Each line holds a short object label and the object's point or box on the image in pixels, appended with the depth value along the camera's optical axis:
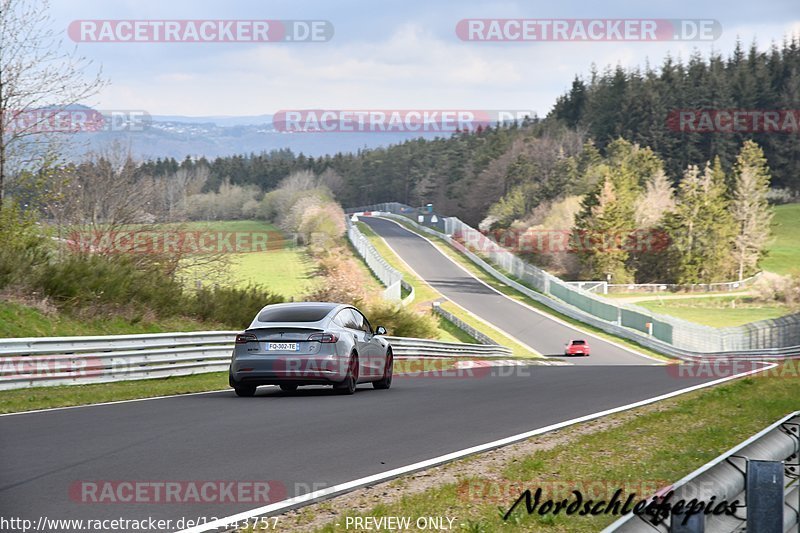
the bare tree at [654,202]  114.81
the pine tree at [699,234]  105.44
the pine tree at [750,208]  111.56
